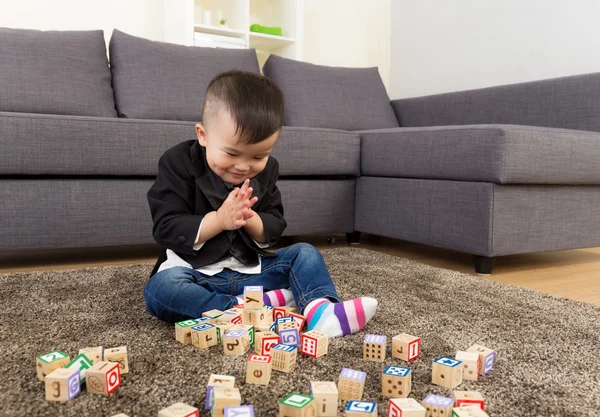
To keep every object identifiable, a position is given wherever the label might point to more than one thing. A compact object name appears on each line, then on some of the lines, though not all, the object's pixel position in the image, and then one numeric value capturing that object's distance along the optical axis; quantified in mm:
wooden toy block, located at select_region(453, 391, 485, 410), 719
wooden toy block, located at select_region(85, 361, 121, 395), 752
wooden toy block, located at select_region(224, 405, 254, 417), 651
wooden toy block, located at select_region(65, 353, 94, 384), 777
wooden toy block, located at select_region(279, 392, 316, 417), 663
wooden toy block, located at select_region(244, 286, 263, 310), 1070
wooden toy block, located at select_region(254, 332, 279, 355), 919
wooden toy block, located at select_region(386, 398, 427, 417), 672
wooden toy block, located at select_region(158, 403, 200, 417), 641
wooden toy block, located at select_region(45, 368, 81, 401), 732
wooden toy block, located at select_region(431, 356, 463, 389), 816
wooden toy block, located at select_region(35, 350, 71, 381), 791
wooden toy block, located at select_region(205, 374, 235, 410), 733
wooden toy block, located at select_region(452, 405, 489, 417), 672
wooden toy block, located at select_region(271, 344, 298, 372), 859
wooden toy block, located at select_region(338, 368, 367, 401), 759
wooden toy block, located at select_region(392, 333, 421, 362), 923
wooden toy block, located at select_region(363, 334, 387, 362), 919
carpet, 766
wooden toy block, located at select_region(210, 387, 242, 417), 682
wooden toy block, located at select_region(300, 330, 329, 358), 926
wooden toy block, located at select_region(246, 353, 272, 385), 801
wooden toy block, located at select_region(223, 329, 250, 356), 928
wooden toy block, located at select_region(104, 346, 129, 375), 829
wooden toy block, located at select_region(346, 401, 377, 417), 671
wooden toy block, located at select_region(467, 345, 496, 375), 871
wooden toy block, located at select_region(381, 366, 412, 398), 770
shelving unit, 3059
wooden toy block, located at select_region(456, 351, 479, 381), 855
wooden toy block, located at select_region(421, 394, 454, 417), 700
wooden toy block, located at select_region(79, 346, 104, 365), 828
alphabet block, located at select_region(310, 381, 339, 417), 713
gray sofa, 1764
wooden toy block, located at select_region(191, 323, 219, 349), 954
